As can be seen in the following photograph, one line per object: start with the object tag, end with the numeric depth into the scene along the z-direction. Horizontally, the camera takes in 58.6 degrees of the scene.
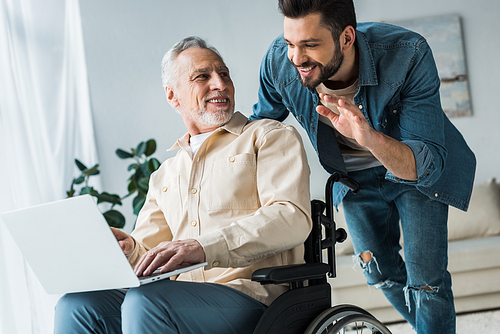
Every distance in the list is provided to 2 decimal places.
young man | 1.28
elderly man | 1.00
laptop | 0.89
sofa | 2.64
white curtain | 1.87
